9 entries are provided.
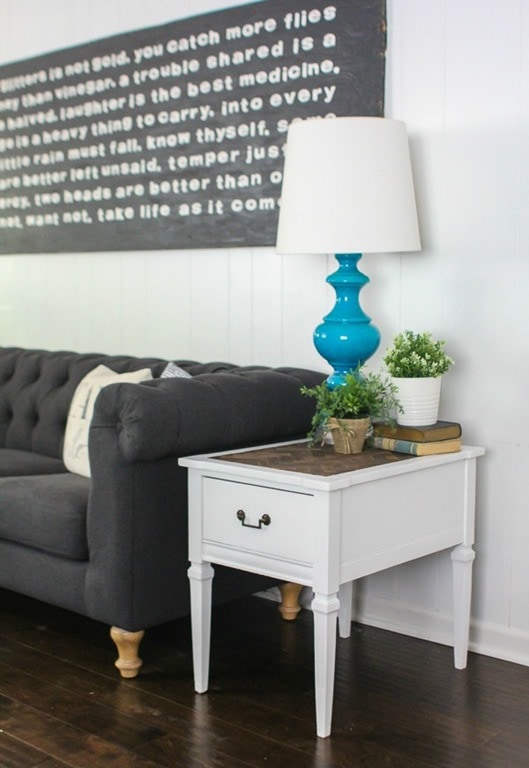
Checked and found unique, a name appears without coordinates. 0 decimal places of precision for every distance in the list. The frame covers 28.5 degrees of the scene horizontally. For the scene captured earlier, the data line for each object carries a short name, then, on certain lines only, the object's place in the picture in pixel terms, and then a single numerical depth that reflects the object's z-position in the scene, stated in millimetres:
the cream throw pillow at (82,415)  3104
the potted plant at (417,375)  2561
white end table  2193
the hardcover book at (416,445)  2506
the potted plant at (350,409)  2486
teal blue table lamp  2504
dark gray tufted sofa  2460
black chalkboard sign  3012
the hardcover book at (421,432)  2529
